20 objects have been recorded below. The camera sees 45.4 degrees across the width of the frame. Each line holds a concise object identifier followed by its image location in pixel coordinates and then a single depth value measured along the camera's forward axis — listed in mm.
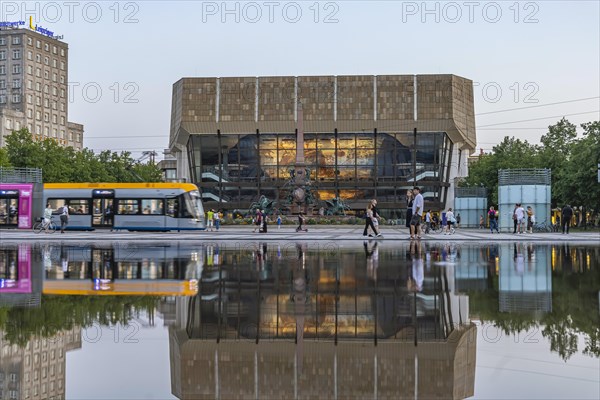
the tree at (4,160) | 68625
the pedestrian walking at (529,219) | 38969
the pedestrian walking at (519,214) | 38438
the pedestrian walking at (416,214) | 26109
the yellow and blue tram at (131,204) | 41219
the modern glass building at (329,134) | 80562
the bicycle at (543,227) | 43844
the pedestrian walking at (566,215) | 38594
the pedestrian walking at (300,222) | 41094
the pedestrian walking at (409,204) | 29405
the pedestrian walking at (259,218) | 45716
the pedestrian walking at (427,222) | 42938
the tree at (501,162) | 73375
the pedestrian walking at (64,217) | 38062
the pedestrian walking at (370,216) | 30969
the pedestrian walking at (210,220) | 49144
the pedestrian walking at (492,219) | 42938
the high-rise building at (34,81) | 118688
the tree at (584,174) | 53969
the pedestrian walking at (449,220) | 39769
